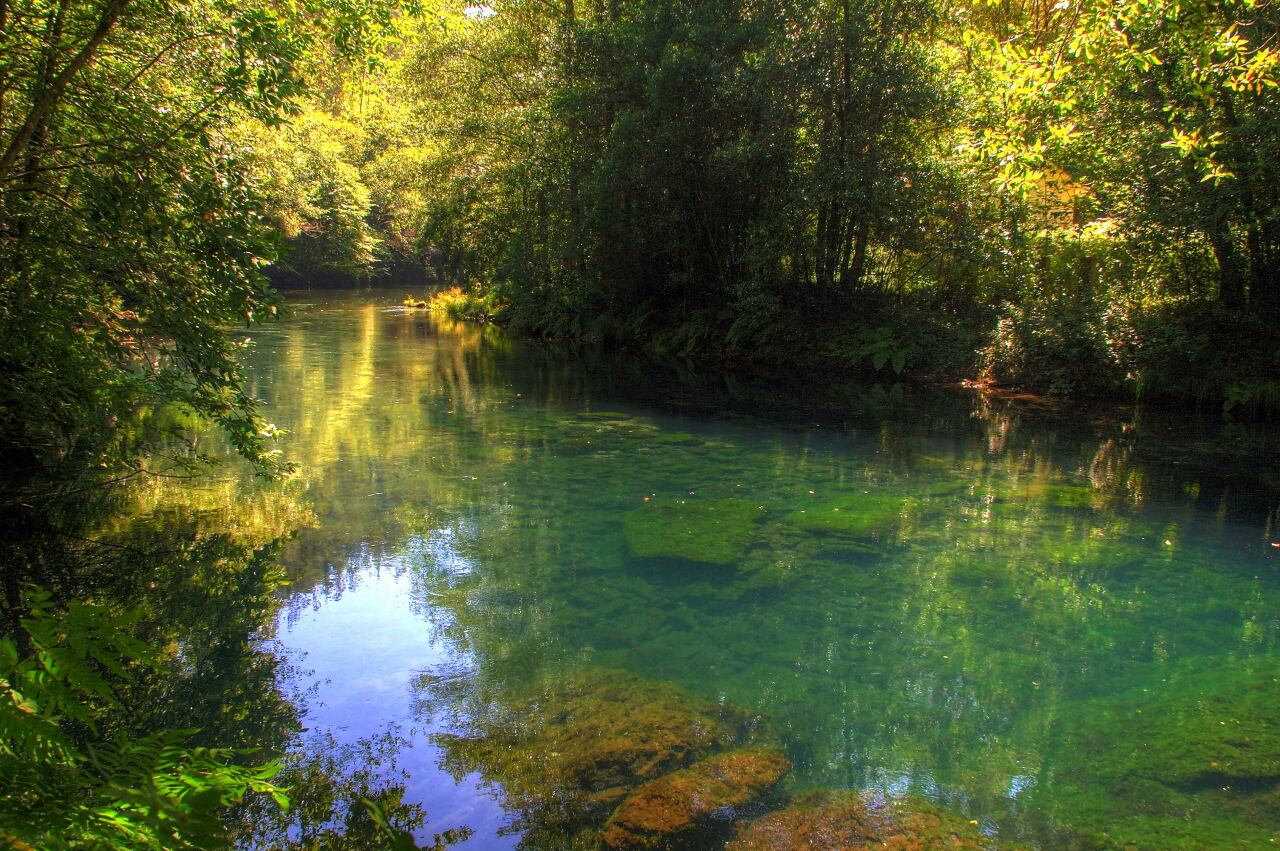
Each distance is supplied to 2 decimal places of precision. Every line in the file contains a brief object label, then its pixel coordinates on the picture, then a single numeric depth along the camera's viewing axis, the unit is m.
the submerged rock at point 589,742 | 4.19
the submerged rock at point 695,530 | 7.47
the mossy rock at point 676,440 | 11.92
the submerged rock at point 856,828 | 3.81
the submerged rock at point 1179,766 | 4.00
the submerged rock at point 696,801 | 3.81
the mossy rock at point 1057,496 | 9.31
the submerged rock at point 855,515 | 8.24
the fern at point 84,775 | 1.60
